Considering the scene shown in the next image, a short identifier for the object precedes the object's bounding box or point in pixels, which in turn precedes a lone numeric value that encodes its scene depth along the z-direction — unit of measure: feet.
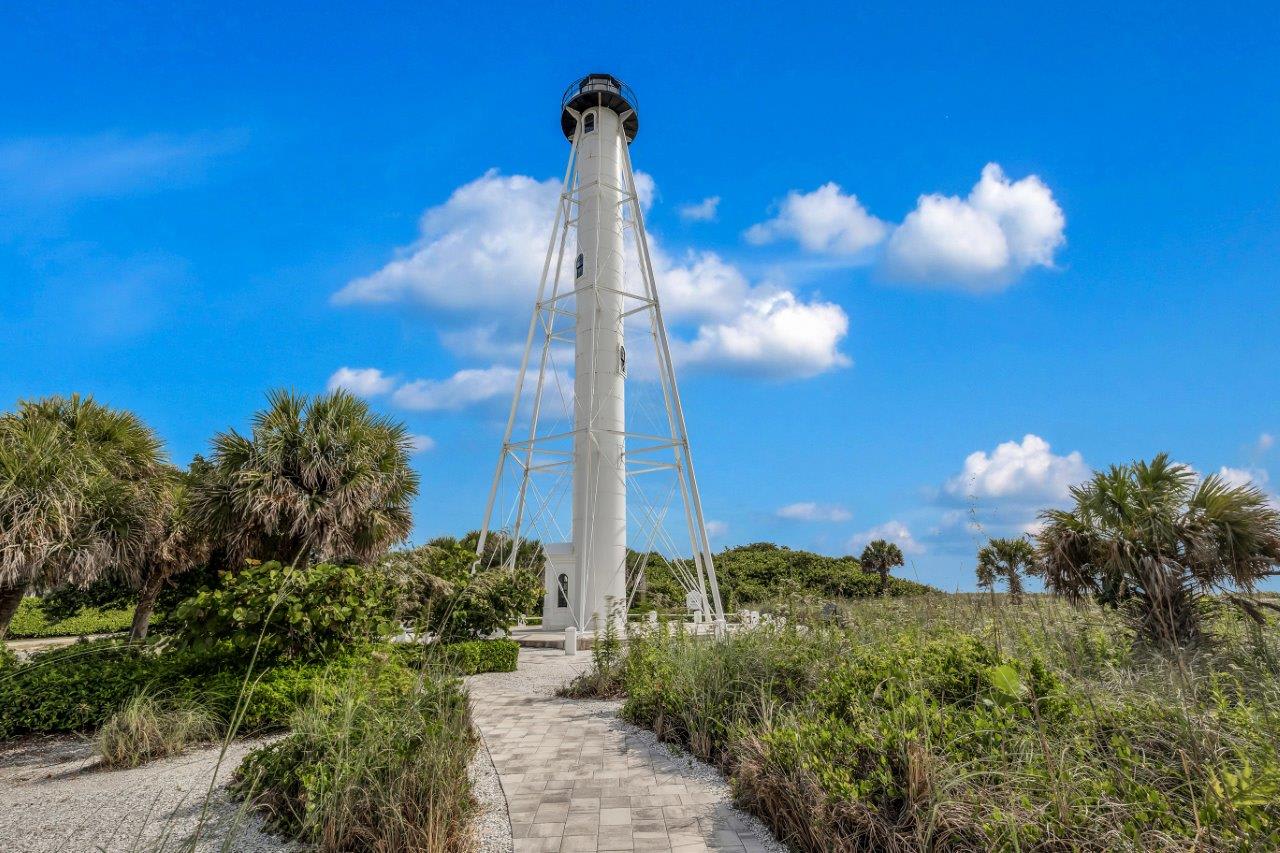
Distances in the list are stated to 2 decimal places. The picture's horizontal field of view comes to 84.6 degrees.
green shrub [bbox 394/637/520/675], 44.11
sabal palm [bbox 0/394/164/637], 35.45
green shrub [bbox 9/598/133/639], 87.40
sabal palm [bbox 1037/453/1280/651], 29.14
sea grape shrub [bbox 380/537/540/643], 44.42
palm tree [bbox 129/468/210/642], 45.88
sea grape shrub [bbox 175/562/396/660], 27.91
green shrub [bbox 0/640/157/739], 29.66
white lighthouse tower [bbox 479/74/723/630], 69.26
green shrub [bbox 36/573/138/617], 55.26
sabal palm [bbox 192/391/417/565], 42.60
